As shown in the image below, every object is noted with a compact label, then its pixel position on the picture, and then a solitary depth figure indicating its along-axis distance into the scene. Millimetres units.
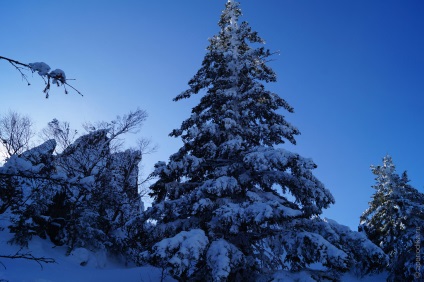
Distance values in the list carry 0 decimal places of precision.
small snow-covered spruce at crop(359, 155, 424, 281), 16625
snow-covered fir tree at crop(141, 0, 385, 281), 6340
